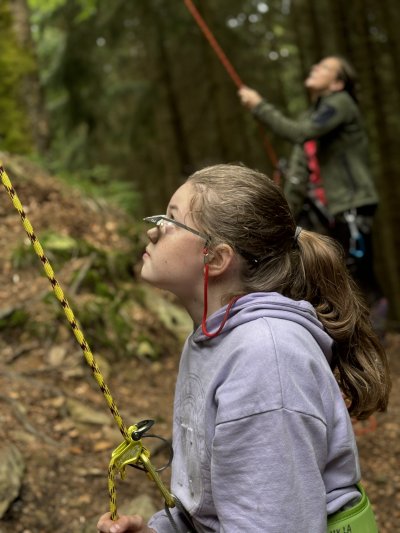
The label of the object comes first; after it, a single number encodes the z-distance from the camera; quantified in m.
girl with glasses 1.58
